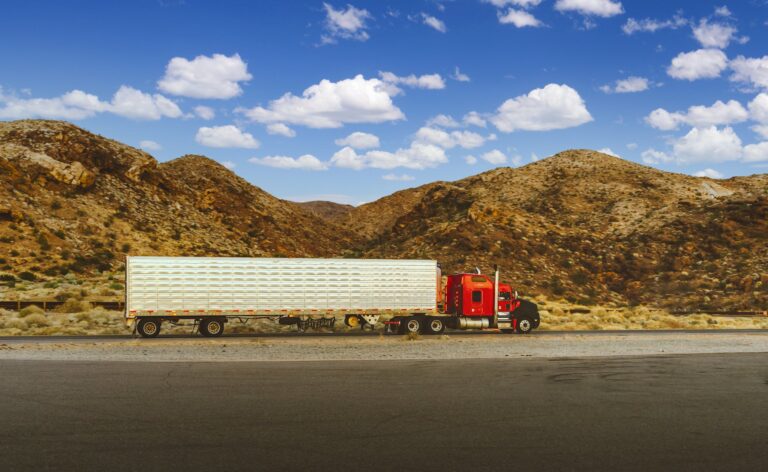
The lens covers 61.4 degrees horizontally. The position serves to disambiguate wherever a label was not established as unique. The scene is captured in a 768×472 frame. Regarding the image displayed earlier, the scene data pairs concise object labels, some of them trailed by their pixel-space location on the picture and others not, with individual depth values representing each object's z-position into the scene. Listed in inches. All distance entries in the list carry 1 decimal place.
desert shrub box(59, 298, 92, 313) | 1381.6
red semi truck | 1087.0
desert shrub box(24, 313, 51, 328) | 1223.2
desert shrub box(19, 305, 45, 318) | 1291.5
